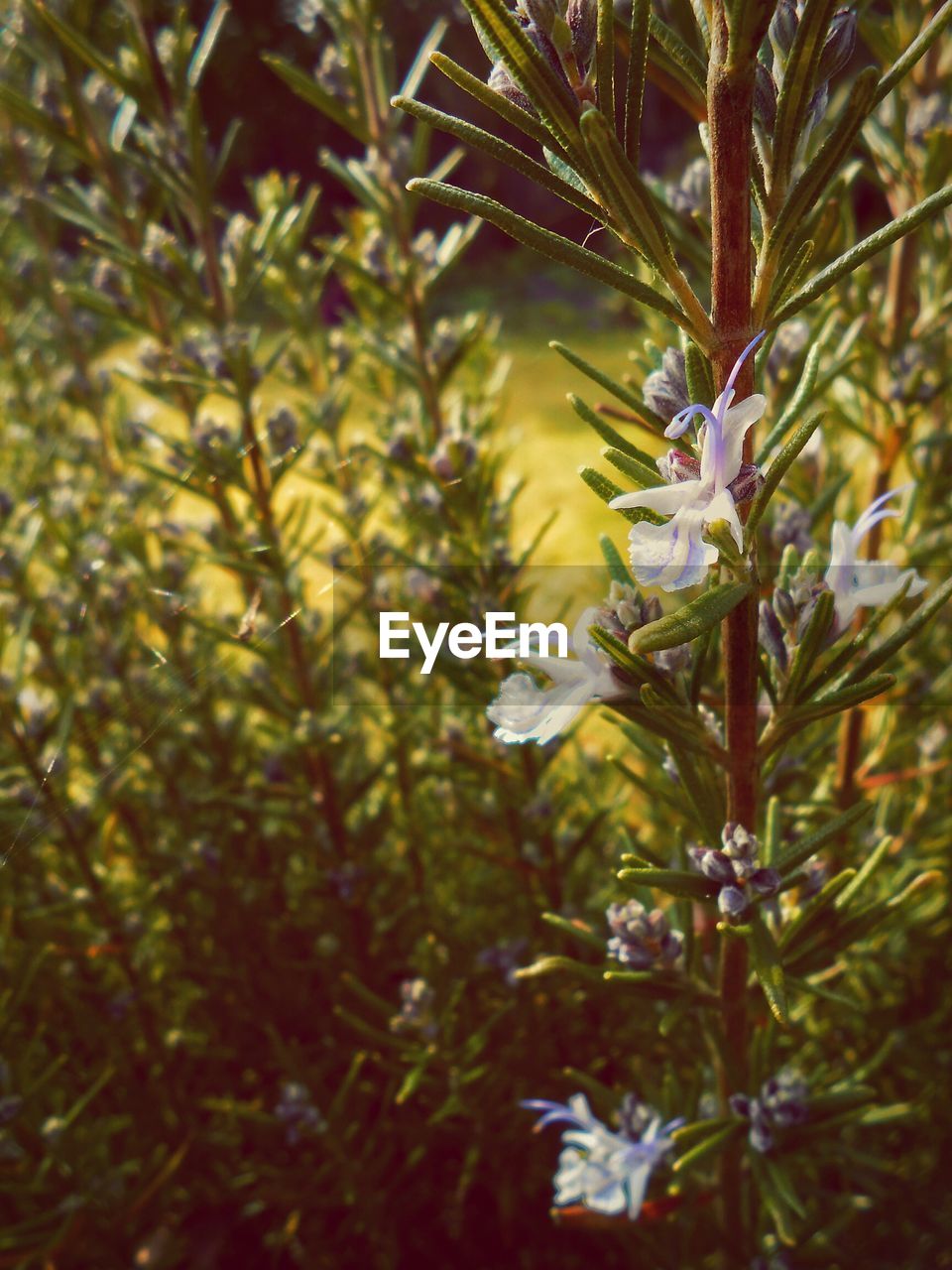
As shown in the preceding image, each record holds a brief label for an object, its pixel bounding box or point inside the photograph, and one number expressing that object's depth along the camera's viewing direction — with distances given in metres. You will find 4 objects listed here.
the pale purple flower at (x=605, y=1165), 0.13
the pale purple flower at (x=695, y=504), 0.08
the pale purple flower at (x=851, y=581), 0.11
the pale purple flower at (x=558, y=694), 0.10
